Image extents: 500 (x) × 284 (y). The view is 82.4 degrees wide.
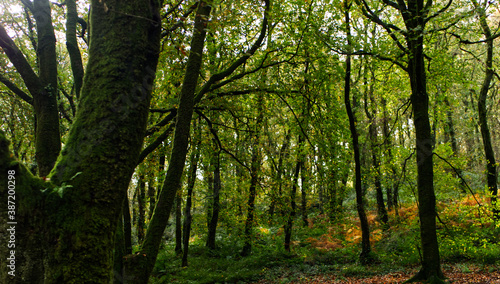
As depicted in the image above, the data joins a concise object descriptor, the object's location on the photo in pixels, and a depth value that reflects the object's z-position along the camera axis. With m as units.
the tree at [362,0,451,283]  5.96
